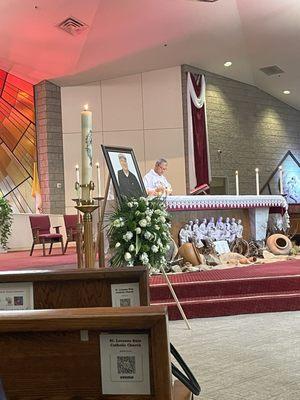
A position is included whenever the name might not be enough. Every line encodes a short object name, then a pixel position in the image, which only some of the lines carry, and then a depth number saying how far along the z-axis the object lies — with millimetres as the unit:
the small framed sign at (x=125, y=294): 1540
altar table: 5594
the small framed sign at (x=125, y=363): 884
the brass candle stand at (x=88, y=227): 2561
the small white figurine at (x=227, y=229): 6090
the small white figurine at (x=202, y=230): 5770
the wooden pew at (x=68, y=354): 857
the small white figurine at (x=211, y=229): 5871
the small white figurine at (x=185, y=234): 5586
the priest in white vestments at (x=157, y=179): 5824
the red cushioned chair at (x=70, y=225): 8461
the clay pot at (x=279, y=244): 6227
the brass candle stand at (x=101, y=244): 3361
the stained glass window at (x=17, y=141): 10234
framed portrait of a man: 4160
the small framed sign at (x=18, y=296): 1521
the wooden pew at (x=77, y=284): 1512
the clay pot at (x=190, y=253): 5199
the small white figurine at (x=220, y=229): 5973
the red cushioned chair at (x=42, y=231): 7789
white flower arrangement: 3479
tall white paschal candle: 2600
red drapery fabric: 10836
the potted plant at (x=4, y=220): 8984
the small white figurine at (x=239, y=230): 6227
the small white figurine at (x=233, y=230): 6168
